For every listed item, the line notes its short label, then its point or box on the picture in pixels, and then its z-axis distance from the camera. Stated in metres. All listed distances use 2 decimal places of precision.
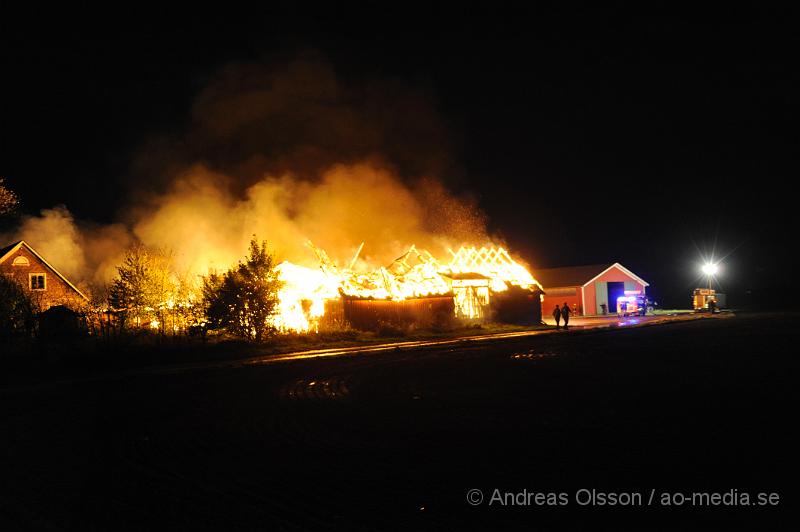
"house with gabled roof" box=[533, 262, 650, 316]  57.16
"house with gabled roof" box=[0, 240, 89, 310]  44.59
